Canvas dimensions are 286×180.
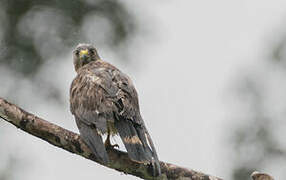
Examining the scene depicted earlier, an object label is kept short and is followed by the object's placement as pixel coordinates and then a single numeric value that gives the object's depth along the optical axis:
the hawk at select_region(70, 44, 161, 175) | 10.52
